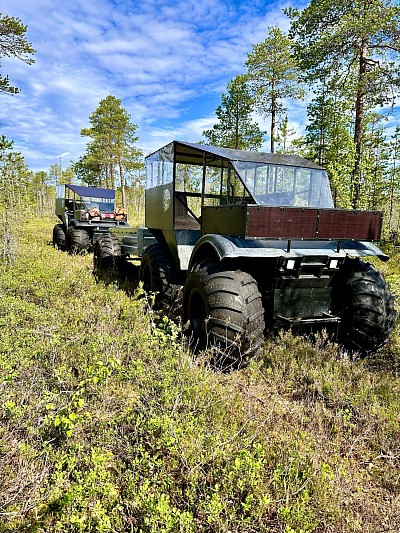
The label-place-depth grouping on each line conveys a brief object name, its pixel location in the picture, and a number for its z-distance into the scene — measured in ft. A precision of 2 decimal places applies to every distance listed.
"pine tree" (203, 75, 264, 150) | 66.39
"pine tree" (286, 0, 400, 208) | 32.48
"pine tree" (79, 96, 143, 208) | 96.84
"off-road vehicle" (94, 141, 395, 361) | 10.77
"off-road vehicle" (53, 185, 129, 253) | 37.78
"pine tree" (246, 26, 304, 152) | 58.90
